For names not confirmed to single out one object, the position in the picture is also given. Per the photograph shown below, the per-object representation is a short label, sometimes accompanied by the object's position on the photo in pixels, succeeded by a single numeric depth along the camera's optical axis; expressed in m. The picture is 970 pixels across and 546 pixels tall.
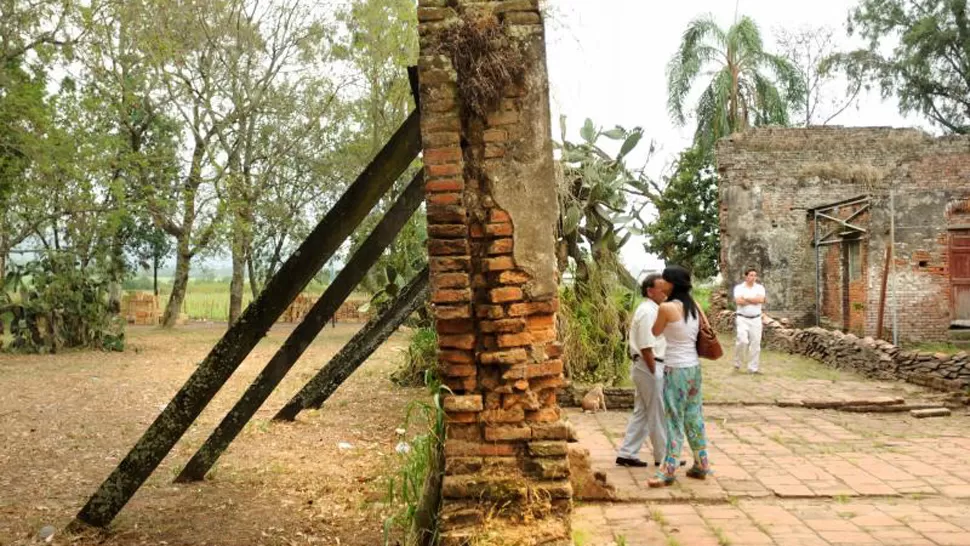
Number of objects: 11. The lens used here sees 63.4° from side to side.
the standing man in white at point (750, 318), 12.65
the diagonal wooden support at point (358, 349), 8.19
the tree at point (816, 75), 32.50
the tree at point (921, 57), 30.58
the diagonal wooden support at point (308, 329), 5.95
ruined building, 15.88
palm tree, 27.39
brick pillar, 4.19
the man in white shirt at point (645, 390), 6.23
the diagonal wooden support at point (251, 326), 4.91
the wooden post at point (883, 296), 15.05
